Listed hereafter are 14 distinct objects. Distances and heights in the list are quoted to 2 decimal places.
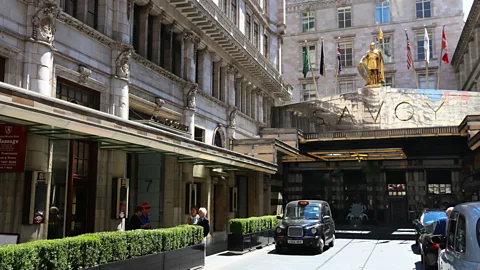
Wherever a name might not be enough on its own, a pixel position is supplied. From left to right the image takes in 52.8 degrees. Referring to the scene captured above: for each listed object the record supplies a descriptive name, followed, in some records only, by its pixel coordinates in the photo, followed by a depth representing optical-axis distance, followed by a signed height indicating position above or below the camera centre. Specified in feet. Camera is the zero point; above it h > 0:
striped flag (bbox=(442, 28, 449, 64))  146.30 +45.07
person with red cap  45.03 -1.79
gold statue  126.72 +33.58
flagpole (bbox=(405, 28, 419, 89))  167.44 +43.09
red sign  36.60 +3.65
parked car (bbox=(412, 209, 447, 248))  58.70 -2.46
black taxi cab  61.98 -4.13
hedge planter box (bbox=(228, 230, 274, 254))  60.80 -5.98
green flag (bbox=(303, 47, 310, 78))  139.54 +38.05
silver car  20.51 -1.98
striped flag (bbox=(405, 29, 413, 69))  143.64 +41.02
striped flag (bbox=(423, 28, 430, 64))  143.74 +44.18
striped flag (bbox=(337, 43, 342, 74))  147.06 +42.05
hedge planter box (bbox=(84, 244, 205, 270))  34.64 -5.28
